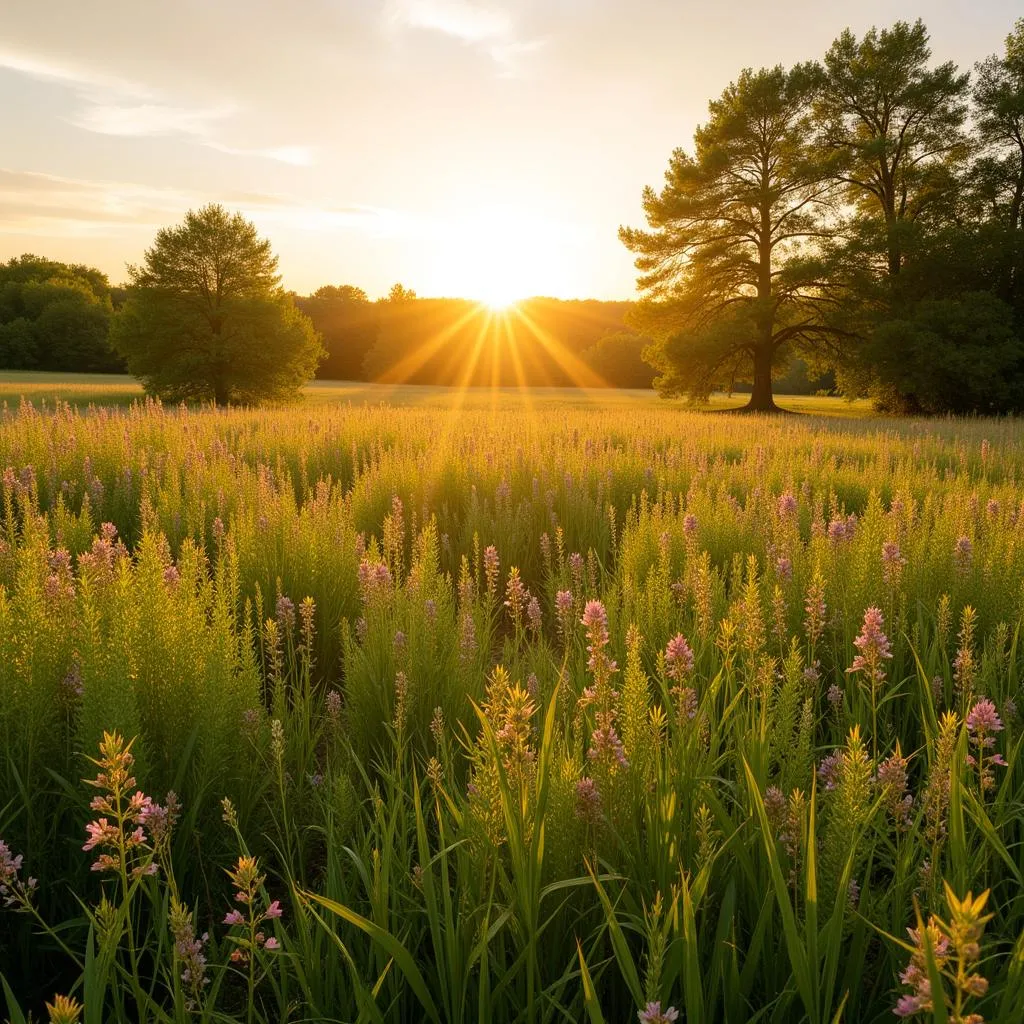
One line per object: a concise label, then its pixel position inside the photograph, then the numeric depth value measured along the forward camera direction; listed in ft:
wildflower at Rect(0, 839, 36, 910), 4.28
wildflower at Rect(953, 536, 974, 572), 10.98
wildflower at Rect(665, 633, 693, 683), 5.98
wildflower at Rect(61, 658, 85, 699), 7.23
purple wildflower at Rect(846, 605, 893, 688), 5.67
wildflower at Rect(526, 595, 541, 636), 9.89
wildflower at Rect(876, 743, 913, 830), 4.79
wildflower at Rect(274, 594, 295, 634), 9.69
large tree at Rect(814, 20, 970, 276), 90.48
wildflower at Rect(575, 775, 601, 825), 4.92
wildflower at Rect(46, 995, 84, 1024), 2.62
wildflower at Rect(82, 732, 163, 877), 3.61
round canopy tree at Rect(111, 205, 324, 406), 108.27
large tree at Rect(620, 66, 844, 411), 94.79
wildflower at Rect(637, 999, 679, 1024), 3.19
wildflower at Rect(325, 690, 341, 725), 8.55
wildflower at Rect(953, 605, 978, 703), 6.04
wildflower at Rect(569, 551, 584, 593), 11.14
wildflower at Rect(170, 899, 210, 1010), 3.71
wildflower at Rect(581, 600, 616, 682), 5.11
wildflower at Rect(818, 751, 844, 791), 5.74
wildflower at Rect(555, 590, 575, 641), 8.77
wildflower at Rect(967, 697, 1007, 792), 4.82
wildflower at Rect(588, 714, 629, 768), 5.05
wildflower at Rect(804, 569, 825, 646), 7.78
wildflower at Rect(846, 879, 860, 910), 4.92
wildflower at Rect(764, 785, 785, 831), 5.05
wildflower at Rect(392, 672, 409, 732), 6.60
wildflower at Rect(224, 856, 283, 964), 3.73
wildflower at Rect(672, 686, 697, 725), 6.08
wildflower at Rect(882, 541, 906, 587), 8.81
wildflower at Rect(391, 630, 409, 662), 9.04
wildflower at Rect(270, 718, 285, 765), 5.67
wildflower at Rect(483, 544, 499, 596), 10.78
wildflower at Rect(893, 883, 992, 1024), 2.47
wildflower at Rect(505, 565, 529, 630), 9.32
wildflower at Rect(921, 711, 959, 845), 4.48
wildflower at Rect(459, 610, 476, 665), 9.54
